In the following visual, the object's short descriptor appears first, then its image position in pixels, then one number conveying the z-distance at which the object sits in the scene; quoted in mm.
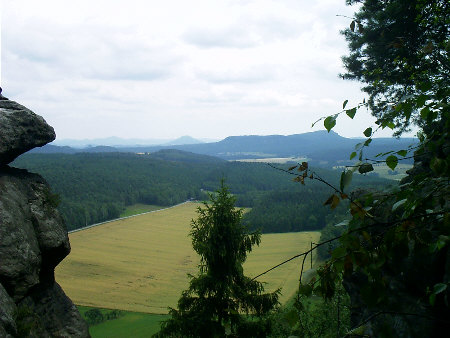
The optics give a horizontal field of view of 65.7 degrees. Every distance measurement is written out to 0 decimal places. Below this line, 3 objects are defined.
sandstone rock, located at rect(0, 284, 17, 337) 6728
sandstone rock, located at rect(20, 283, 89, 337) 9203
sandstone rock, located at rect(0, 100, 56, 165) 9422
